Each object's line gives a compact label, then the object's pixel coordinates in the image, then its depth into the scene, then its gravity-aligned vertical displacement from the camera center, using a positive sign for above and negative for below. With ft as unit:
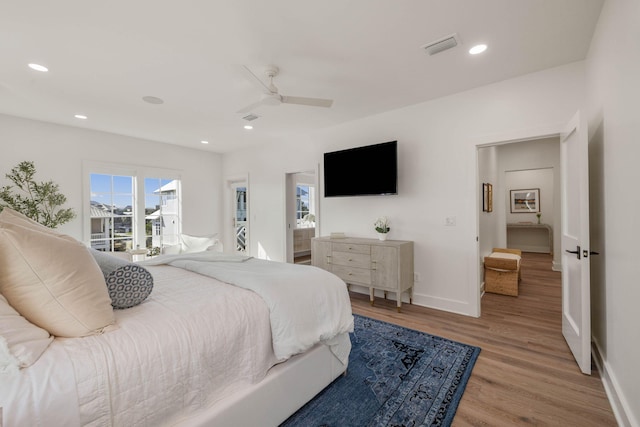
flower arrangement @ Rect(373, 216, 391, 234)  11.95 -0.53
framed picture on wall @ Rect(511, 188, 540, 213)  23.72 +1.04
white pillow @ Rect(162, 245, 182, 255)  15.76 -2.06
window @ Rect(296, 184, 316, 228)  25.08 +0.70
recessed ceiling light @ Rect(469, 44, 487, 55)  7.57 +4.58
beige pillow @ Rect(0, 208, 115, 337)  3.41 -0.88
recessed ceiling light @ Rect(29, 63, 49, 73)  8.19 +4.46
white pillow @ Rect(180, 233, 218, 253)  15.88 -1.71
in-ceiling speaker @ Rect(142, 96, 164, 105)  10.56 +4.49
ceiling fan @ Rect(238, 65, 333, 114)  8.25 +3.44
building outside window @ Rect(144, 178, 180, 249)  16.97 +0.14
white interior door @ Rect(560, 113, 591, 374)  6.51 -0.82
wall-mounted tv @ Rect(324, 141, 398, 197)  11.64 +1.92
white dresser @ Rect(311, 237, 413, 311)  10.93 -2.08
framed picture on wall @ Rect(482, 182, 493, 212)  14.69 +0.87
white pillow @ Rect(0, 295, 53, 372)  2.84 -1.40
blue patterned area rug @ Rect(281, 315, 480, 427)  5.42 -4.00
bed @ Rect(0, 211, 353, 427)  2.97 -1.95
